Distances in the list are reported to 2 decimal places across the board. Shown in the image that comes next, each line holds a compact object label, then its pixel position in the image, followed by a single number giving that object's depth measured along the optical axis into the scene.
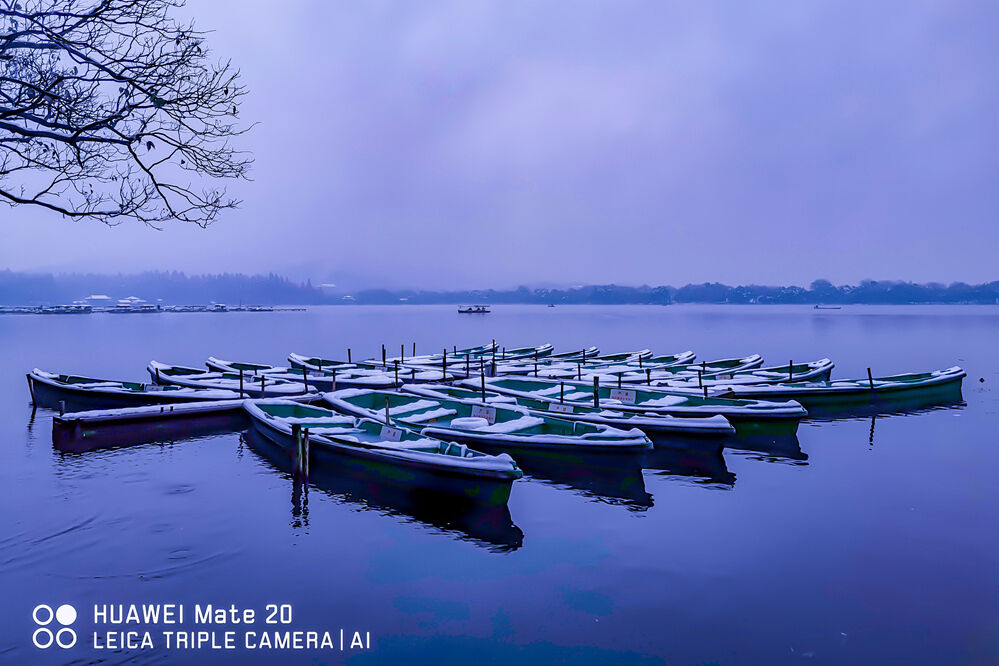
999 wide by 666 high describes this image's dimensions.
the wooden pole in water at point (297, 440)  17.59
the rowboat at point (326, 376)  31.77
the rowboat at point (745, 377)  31.19
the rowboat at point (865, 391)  29.64
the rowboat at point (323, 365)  36.99
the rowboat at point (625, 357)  42.91
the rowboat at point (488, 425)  17.28
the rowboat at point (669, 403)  21.97
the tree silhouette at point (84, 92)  7.12
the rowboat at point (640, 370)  33.34
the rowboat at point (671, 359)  41.29
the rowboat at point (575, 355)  44.56
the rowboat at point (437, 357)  40.95
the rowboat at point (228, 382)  28.45
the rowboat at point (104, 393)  27.14
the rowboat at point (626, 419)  19.62
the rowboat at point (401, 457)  14.31
